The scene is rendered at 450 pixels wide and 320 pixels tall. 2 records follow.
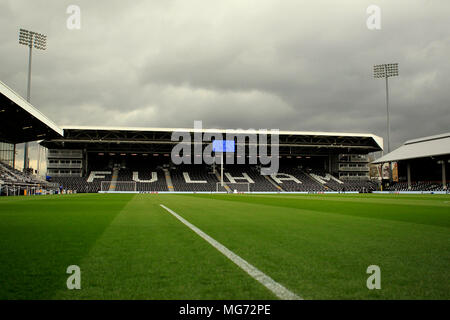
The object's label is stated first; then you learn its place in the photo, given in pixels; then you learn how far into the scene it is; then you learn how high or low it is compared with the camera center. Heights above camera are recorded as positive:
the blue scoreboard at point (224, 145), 54.29 +5.91
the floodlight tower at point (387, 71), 57.84 +19.52
